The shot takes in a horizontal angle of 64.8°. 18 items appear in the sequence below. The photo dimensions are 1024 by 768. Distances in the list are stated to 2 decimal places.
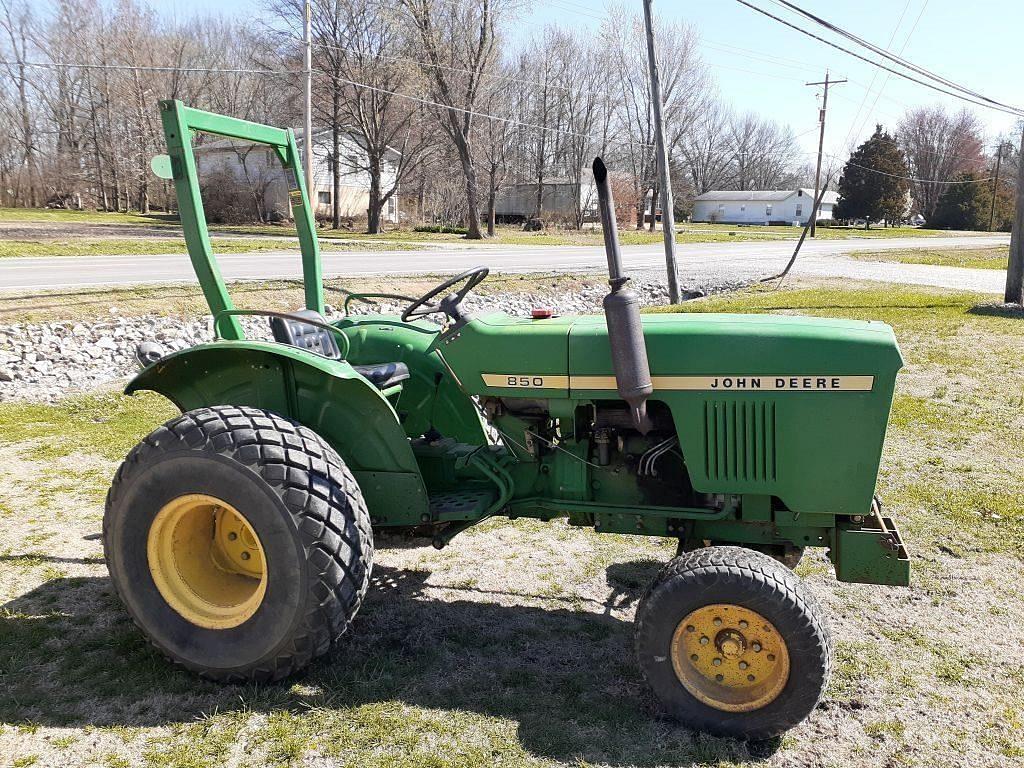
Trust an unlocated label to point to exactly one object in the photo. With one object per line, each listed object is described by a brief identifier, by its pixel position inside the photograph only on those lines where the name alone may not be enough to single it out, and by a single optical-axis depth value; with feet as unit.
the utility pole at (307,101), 63.10
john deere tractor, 8.70
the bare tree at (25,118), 124.06
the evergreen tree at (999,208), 199.11
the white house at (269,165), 109.40
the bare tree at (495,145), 111.75
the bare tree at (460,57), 95.71
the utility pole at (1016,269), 44.34
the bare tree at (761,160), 275.59
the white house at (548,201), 161.38
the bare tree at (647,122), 147.02
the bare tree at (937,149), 249.96
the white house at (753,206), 249.10
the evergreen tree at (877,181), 198.29
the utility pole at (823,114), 124.88
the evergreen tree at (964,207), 200.64
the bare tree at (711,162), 239.93
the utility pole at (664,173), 44.55
